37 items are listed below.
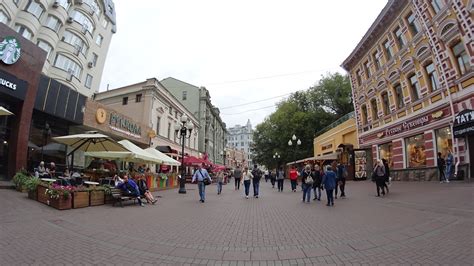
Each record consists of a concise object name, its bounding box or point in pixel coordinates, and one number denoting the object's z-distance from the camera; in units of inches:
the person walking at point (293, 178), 732.0
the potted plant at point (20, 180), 460.4
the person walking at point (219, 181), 698.0
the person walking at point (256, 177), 571.9
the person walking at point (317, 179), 491.8
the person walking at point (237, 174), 812.6
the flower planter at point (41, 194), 376.2
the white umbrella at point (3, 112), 346.5
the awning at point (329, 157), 1100.6
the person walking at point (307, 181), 463.4
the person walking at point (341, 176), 497.7
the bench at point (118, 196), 402.0
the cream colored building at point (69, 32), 858.8
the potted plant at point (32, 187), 401.4
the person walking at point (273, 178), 972.7
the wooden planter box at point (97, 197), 397.7
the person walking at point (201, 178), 475.2
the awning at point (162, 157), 708.5
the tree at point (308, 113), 1680.6
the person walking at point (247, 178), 572.7
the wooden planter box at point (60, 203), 345.7
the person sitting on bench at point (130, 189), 414.9
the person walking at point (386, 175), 474.5
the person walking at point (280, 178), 740.0
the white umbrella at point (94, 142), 465.1
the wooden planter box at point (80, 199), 364.2
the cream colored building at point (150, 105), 1145.4
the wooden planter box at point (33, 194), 399.8
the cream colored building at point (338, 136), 1109.1
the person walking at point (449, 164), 525.3
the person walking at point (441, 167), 549.0
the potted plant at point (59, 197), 346.9
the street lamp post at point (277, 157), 1844.2
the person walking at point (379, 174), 459.8
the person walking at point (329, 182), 402.0
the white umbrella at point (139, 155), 566.8
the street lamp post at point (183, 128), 658.5
